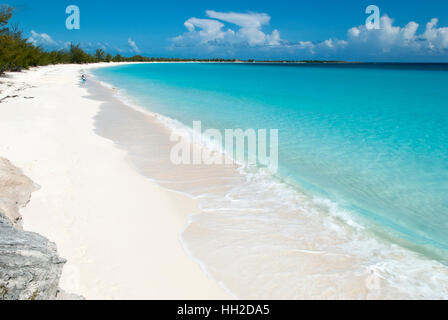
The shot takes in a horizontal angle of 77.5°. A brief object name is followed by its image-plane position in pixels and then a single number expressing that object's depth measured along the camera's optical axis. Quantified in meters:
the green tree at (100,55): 108.47
